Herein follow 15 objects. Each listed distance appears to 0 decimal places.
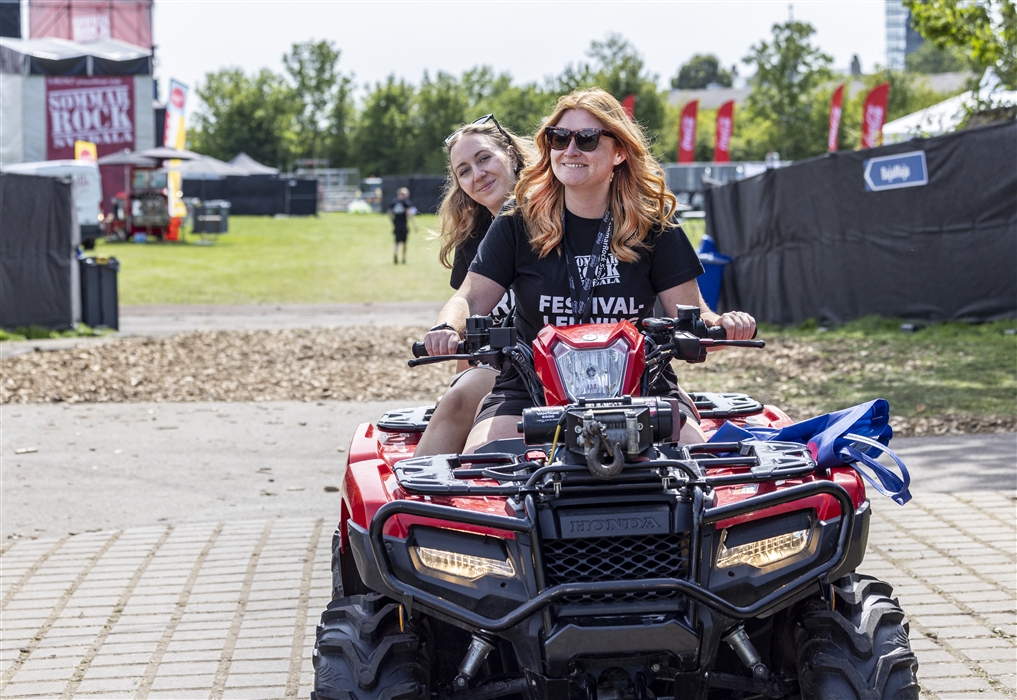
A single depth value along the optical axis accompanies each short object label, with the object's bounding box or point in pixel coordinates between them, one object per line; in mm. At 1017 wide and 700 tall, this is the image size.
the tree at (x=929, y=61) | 150162
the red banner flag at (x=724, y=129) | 49500
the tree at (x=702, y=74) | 166625
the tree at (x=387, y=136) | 82938
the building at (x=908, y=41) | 169500
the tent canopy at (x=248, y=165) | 65206
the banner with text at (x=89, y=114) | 45000
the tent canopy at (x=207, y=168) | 42075
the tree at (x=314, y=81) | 81500
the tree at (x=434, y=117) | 82062
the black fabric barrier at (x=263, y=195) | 55312
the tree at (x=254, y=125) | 85688
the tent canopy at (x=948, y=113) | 16859
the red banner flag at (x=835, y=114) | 44438
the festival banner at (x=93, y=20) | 53875
